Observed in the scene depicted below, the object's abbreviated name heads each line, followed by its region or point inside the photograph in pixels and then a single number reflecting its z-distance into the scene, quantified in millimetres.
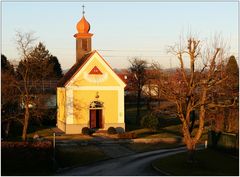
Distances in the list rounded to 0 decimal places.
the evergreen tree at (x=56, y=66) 82594
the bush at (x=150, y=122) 46222
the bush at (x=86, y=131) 41250
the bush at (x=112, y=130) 41903
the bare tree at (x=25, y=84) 36462
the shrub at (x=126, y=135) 39991
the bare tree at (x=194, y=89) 25922
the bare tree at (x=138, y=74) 56469
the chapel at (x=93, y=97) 42750
